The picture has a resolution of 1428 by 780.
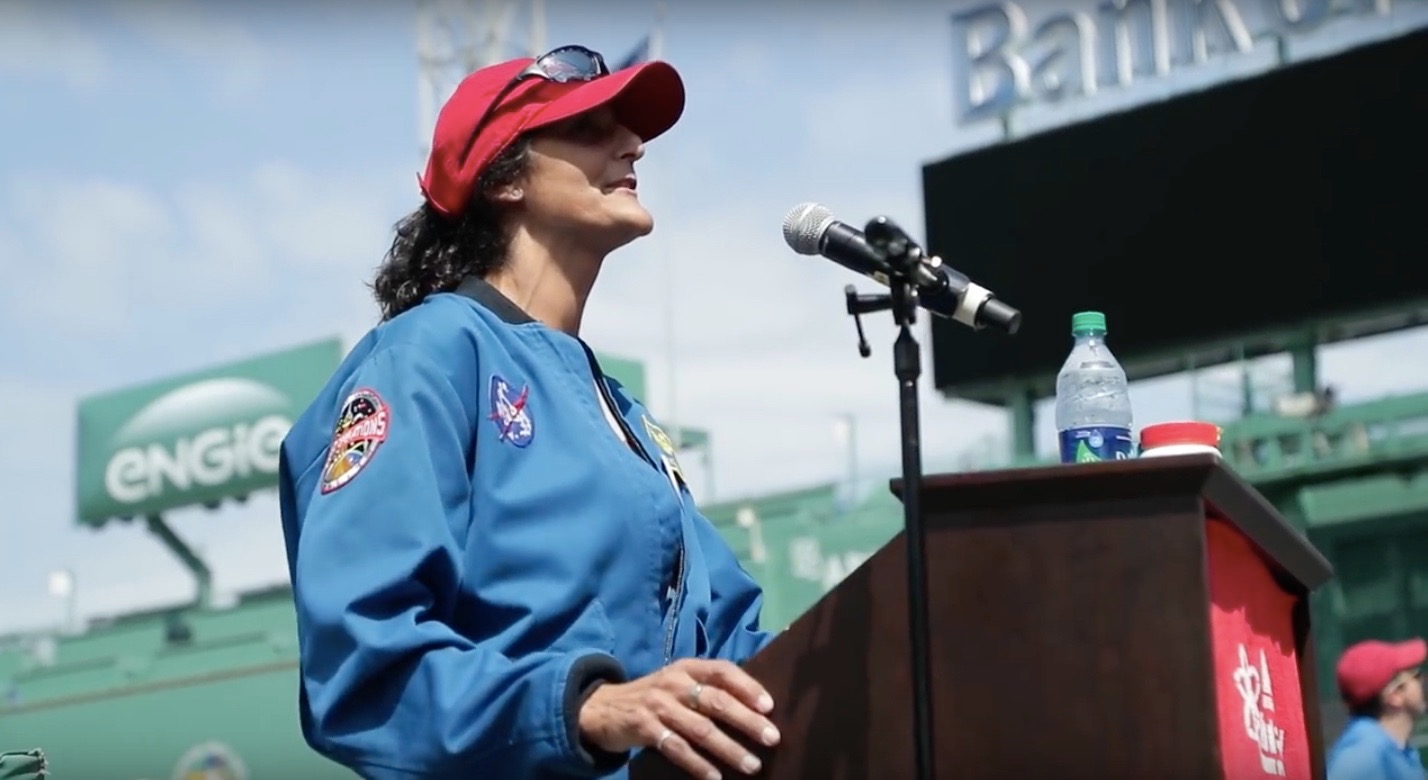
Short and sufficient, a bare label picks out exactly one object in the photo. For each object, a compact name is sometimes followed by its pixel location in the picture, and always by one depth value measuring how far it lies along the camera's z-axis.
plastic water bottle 2.27
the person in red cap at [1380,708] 6.06
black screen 17.77
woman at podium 1.92
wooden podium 1.75
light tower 23.44
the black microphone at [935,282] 2.11
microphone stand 1.79
